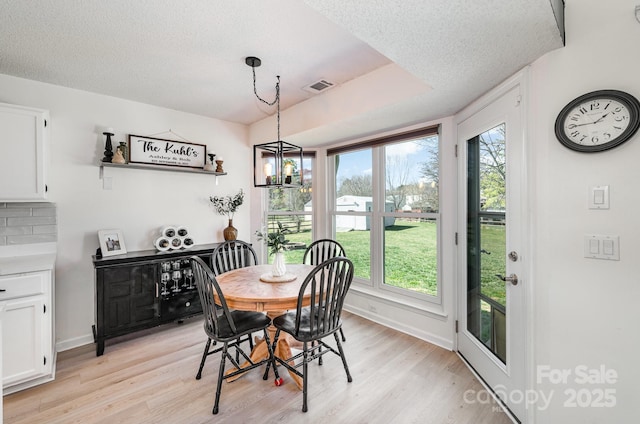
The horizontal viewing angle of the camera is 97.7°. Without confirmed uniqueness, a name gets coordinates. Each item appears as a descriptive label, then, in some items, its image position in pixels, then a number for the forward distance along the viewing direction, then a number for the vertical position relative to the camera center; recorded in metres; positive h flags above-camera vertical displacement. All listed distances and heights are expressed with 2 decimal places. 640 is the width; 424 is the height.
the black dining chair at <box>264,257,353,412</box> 1.88 -0.75
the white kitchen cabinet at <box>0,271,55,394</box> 1.99 -0.85
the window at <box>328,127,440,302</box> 2.99 -0.01
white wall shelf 2.91 +0.51
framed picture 2.81 -0.30
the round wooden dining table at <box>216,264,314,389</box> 1.94 -0.60
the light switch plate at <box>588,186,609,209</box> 1.36 +0.05
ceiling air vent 2.65 +1.22
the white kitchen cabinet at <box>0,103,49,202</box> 2.25 +0.51
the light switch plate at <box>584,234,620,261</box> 1.33 -0.19
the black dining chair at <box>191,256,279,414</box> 1.89 -0.85
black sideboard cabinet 2.61 -0.80
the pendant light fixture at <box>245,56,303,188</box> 2.29 +0.37
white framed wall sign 3.10 +0.72
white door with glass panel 1.79 -0.28
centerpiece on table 2.36 -0.33
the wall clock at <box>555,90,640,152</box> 1.29 +0.43
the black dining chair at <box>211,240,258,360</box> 2.91 -0.49
